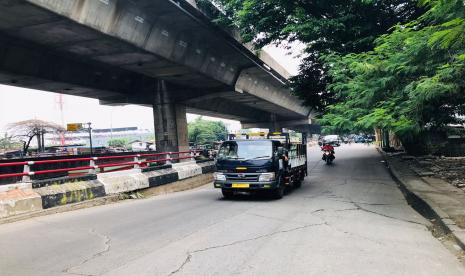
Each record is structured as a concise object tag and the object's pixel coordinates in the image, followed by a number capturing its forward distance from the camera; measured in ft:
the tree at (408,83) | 31.32
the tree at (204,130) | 343.65
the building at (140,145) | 197.84
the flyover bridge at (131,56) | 47.39
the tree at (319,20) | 65.31
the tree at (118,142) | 358.84
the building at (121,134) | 497.25
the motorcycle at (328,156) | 90.33
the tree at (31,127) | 127.85
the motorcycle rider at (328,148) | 90.99
